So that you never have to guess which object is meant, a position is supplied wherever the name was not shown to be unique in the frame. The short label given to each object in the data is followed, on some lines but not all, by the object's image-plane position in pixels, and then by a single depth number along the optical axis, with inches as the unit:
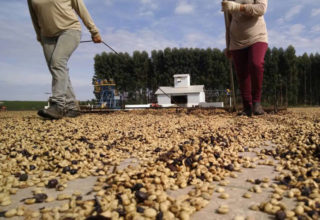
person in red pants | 131.9
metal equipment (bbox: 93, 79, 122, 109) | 649.6
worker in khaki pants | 124.3
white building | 765.9
